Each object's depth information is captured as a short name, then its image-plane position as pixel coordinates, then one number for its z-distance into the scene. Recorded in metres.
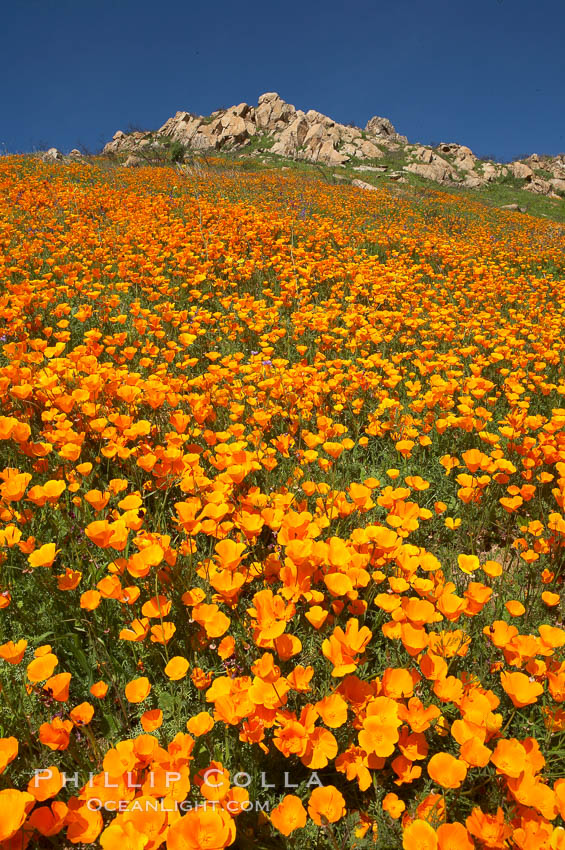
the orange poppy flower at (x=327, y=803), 1.42
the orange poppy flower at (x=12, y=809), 1.20
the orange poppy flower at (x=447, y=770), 1.41
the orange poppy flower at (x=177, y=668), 1.78
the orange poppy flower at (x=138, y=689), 1.67
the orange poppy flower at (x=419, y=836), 1.30
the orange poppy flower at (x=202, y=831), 1.20
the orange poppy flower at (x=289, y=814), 1.41
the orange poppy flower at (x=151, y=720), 1.58
